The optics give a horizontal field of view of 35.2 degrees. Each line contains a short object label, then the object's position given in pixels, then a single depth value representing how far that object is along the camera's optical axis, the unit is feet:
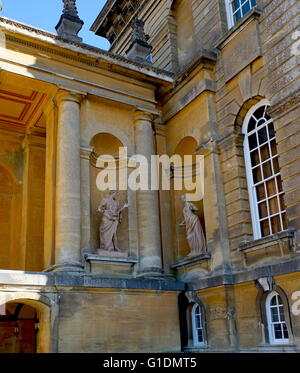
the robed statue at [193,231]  47.47
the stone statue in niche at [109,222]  47.19
